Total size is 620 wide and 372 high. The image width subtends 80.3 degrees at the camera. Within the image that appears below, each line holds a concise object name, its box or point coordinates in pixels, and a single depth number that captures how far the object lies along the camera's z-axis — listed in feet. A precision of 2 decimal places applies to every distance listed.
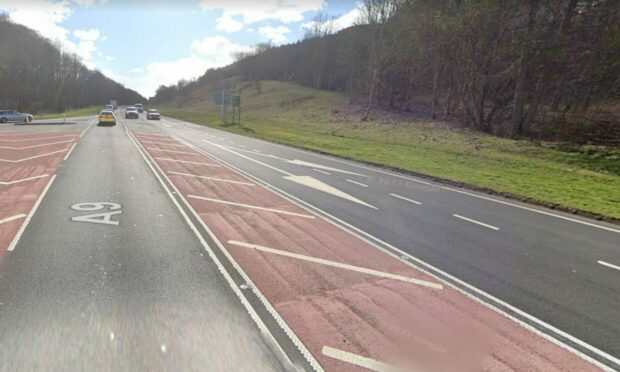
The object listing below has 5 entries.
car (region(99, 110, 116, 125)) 119.14
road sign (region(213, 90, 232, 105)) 148.36
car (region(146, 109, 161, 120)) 169.17
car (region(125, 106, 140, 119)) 172.26
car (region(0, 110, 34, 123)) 123.75
